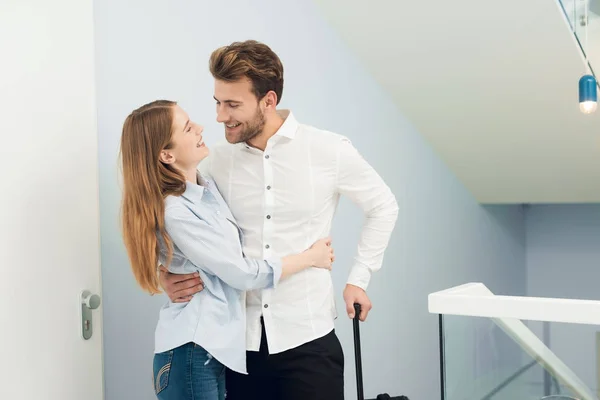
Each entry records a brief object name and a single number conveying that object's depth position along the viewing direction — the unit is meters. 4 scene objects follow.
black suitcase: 1.79
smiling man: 1.73
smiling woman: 1.55
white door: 1.60
